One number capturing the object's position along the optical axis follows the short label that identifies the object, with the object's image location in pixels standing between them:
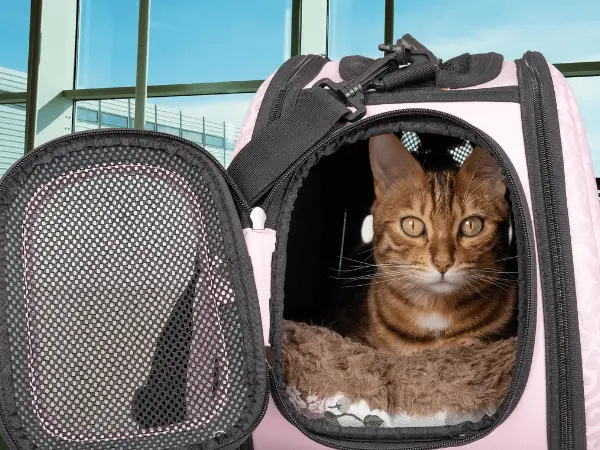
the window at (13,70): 1.59
